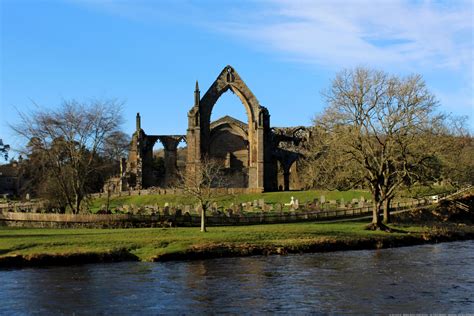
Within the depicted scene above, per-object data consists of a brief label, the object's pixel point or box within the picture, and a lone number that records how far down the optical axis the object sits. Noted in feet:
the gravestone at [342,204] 185.98
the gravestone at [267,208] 185.78
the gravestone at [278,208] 183.30
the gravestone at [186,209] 171.57
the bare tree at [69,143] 162.91
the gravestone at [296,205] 186.22
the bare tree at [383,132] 136.98
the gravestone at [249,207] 189.07
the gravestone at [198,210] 172.33
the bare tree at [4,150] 355.36
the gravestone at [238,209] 173.81
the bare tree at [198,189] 129.39
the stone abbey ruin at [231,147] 310.24
